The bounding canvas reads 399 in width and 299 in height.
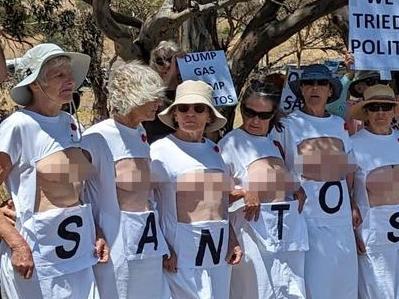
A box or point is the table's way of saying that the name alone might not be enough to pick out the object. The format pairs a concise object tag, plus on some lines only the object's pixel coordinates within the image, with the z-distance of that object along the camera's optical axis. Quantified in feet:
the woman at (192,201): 14.46
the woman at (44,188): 12.95
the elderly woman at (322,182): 15.81
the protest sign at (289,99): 17.29
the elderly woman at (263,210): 15.28
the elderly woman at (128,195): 13.88
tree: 23.58
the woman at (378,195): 16.30
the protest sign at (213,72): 16.93
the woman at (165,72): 16.14
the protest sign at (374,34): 16.33
